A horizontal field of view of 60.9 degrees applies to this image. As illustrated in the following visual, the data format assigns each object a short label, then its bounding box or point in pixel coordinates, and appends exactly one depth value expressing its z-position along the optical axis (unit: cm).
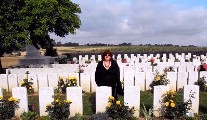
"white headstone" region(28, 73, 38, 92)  713
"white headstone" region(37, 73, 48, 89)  702
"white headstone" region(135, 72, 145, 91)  701
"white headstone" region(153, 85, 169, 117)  479
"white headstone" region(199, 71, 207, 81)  716
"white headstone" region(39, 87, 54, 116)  480
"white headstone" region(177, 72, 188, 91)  704
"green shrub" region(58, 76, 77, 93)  676
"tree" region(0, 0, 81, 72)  851
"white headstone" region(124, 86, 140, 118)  467
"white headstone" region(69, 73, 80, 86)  703
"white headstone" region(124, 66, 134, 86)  701
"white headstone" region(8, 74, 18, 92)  711
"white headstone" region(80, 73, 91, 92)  703
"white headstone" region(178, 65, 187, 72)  885
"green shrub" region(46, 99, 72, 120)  454
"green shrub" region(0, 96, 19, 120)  474
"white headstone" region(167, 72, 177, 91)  703
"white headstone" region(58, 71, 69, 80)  707
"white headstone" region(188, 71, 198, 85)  709
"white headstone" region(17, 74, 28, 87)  714
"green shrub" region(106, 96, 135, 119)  442
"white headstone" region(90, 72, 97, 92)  711
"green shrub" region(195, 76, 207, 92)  706
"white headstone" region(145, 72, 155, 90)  710
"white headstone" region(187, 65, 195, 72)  858
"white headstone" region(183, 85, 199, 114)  469
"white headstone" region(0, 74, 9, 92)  711
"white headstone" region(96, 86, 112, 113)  468
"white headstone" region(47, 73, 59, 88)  701
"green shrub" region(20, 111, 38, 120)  450
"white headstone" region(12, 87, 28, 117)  487
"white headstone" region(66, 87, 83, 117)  477
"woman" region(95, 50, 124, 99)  490
